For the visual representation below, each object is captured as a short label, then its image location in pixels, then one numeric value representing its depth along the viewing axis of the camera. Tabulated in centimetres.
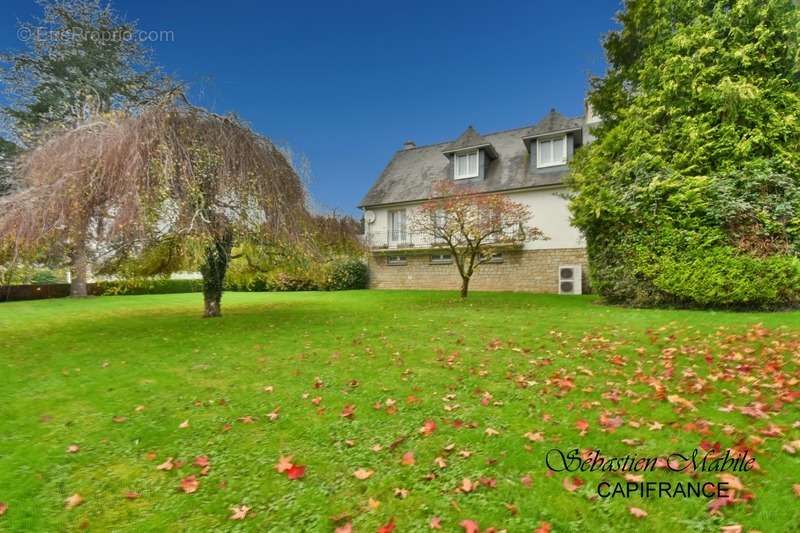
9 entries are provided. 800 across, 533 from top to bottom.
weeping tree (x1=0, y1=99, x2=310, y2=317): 712
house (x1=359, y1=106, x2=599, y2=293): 1872
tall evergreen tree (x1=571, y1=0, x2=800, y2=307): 945
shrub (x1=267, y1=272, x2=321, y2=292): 2323
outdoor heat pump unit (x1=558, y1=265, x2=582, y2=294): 1800
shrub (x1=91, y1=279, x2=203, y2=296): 2300
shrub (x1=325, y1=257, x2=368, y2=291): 2317
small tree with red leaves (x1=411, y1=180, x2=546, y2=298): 1341
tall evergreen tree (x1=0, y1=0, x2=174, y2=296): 1956
